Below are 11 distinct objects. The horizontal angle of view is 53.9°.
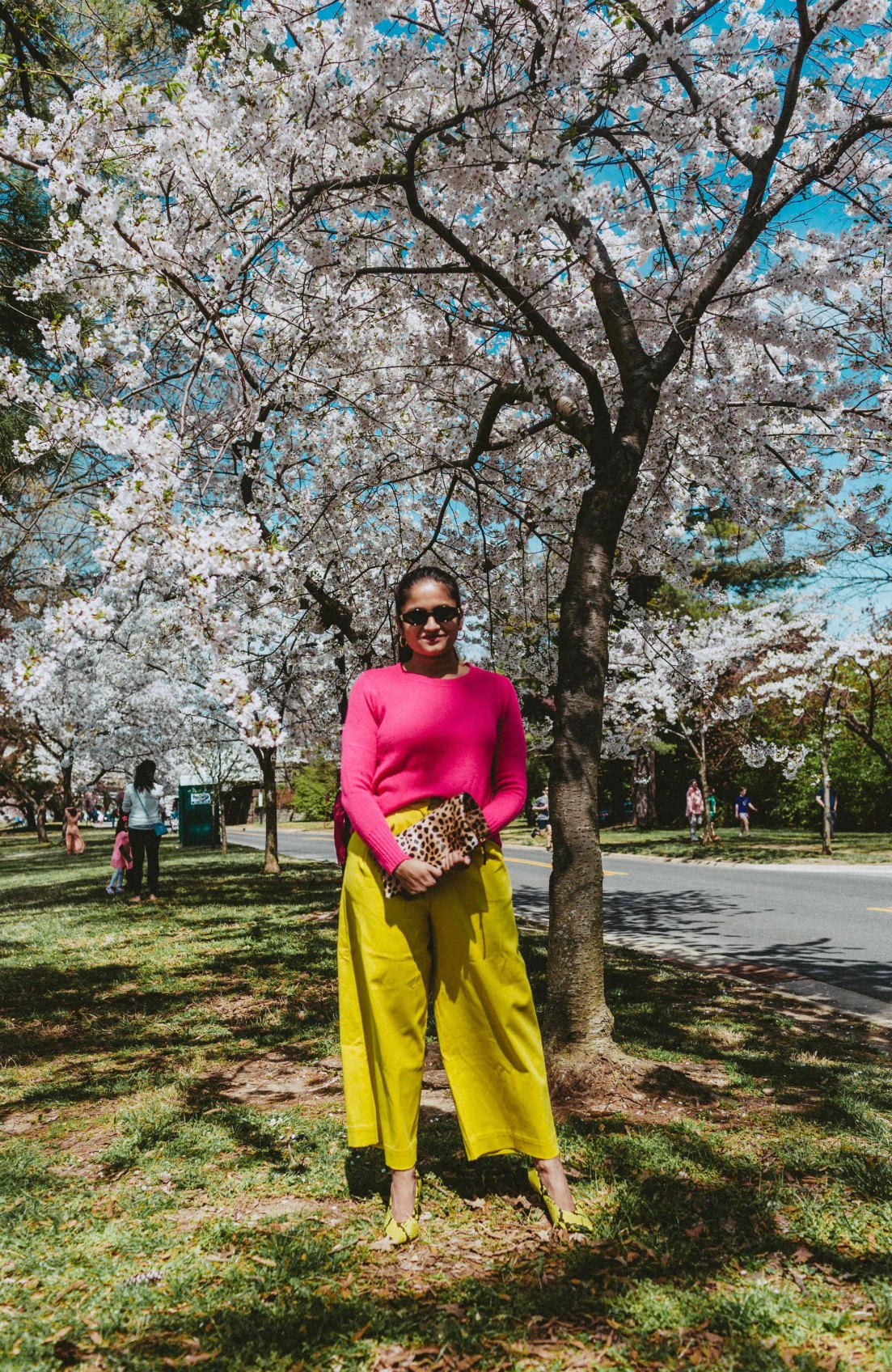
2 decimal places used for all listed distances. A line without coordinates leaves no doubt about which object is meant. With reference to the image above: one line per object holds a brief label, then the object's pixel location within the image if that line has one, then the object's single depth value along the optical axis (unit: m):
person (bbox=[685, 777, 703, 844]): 23.02
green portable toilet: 24.59
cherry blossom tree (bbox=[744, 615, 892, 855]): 15.91
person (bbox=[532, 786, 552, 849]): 25.44
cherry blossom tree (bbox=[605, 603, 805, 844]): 18.00
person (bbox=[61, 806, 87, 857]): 24.64
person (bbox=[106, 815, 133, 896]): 11.87
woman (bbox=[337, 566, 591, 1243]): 2.69
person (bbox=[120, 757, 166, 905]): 10.98
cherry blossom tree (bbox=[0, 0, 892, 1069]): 4.30
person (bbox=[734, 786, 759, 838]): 23.94
